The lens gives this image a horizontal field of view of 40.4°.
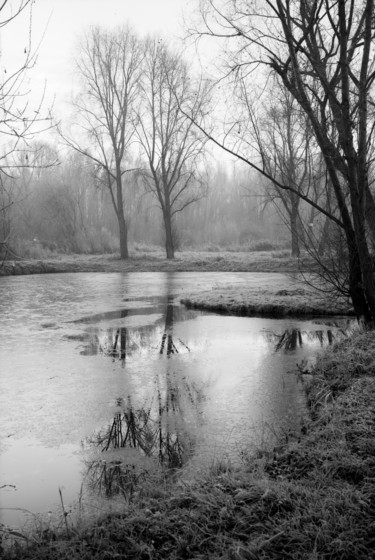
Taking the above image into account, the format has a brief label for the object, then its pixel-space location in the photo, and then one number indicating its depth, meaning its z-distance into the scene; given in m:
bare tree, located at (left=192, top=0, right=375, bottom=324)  6.77
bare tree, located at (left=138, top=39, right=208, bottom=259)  26.55
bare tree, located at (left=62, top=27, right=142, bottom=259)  27.36
